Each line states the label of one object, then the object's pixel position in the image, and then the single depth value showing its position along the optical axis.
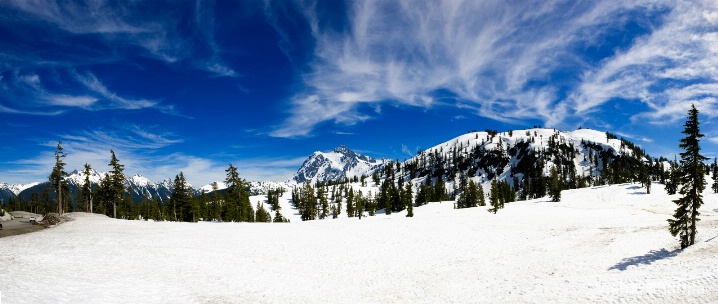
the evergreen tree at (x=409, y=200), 90.24
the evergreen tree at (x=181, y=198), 77.25
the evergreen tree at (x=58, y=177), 57.25
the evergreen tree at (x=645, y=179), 121.71
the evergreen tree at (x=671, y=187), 109.81
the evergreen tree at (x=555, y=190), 122.24
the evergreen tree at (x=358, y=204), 118.01
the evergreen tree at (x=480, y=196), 131.51
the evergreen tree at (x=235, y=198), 78.44
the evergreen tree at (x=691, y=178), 27.77
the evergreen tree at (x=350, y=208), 131.01
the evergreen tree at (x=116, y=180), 64.81
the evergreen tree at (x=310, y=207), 111.00
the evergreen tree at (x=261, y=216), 94.66
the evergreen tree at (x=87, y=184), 67.35
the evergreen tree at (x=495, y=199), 76.46
